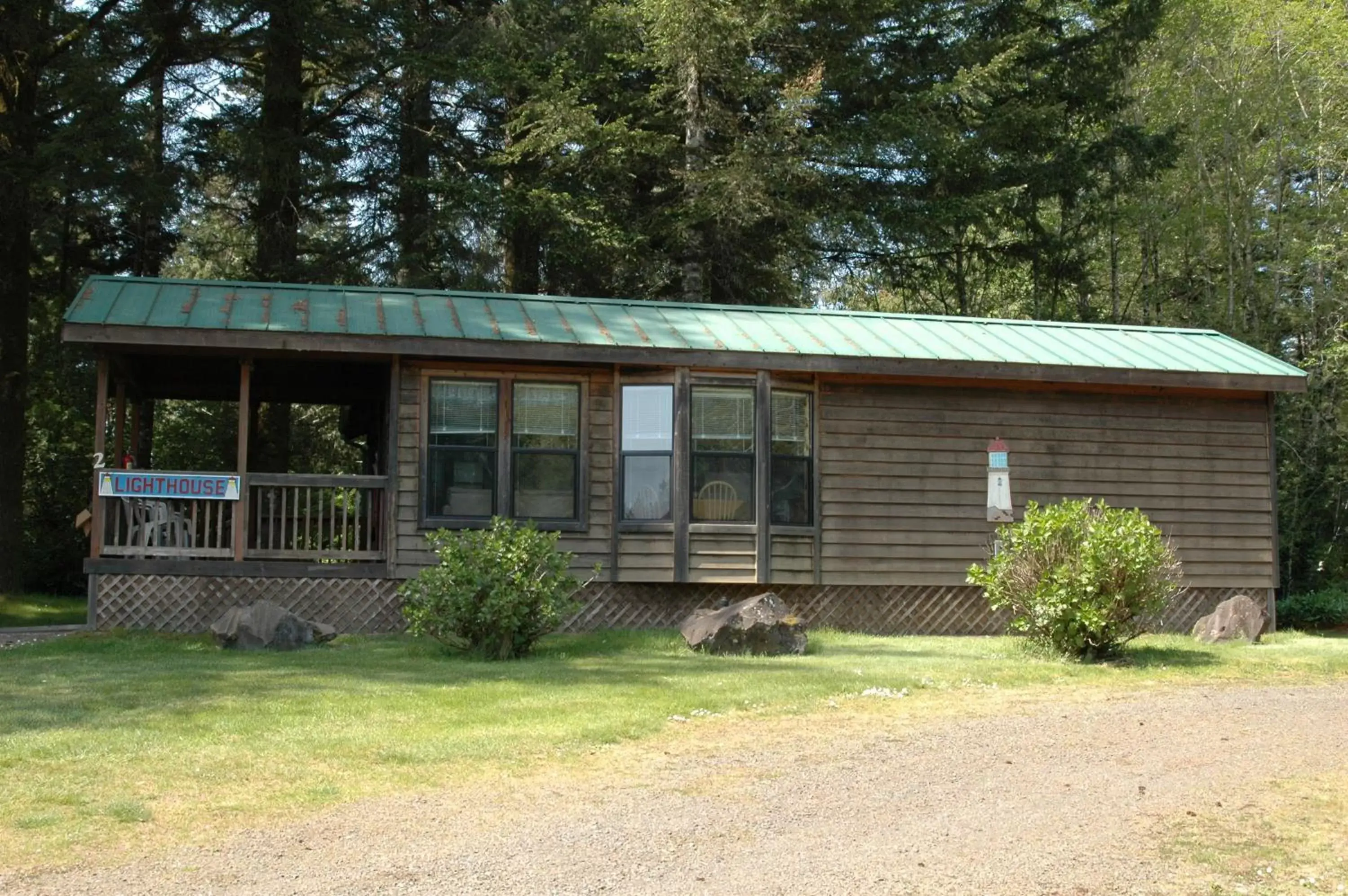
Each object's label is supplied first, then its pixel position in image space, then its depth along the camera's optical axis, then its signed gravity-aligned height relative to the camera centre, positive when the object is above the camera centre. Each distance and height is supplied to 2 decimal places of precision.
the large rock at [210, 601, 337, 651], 11.34 -1.05
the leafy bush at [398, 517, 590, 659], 10.48 -0.64
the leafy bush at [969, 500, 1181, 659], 10.67 -0.46
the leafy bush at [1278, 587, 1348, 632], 18.14 -1.20
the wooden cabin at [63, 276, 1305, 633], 12.88 +0.71
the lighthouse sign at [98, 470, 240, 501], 12.66 +0.23
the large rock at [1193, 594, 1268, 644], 13.44 -1.02
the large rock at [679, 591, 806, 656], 11.18 -0.99
